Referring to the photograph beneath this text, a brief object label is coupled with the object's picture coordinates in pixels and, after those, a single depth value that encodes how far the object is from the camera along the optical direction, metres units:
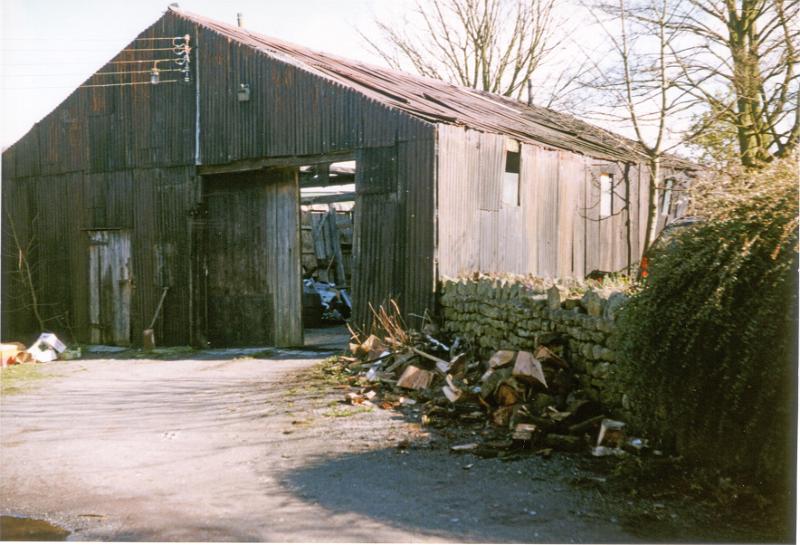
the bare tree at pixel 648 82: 15.59
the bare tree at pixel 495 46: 31.64
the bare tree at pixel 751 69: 14.31
